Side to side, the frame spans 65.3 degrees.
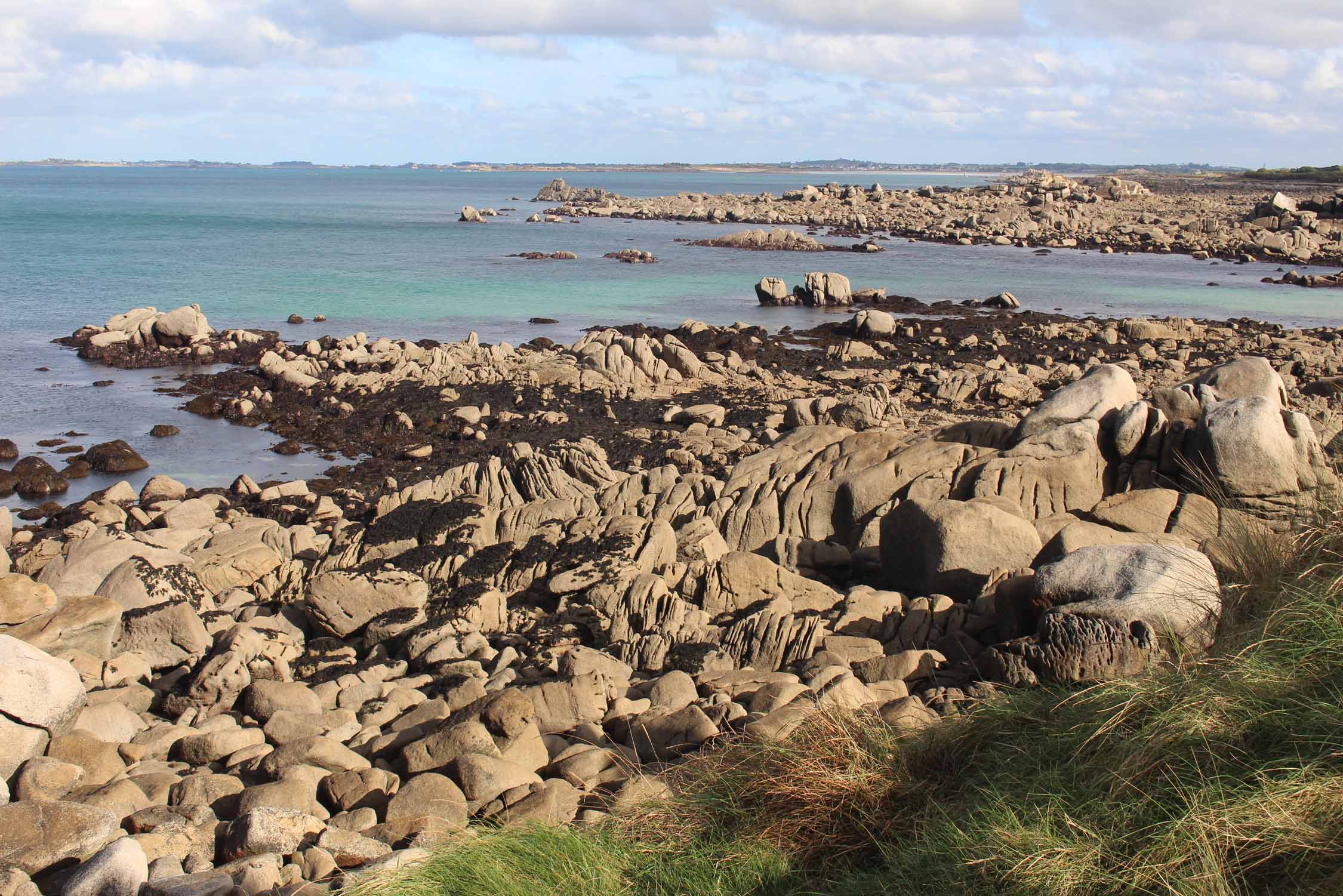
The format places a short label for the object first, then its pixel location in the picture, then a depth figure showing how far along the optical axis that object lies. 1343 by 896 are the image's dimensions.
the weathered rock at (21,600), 11.07
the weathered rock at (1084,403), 14.66
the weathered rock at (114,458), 21.83
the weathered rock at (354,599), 12.48
